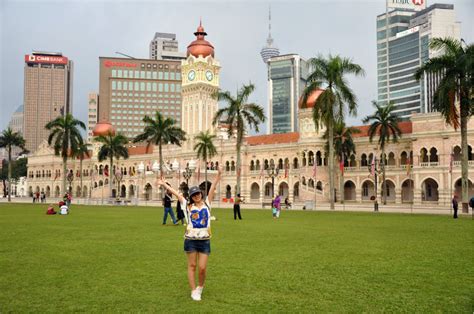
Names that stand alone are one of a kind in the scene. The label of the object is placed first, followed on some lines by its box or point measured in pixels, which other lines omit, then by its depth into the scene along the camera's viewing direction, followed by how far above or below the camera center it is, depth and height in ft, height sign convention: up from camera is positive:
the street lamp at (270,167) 212.07 +9.90
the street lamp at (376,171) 122.18 +6.58
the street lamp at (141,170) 250.47 +9.67
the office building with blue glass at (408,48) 464.65 +148.42
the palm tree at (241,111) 151.64 +24.55
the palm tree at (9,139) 237.66 +24.05
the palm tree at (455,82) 99.91 +22.59
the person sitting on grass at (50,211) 96.95 -4.90
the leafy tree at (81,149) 235.05 +19.89
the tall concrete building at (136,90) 545.44 +112.88
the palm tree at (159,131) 193.06 +23.12
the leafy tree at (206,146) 208.28 +18.58
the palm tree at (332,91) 127.03 +26.05
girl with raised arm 24.93 -2.41
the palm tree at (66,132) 210.18 +24.82
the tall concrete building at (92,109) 640.99 +106.16
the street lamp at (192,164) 234.85 +11.57
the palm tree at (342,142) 188.75 +18.54
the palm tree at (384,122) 172.65 +24.35
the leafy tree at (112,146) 229.86 +20.12
